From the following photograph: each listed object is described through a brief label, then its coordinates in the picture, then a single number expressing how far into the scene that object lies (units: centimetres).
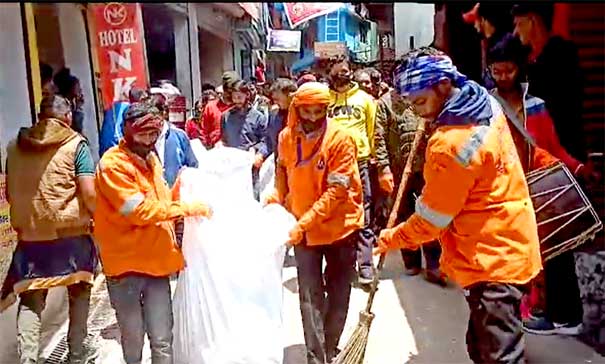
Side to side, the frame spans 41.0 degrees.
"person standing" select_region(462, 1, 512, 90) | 438
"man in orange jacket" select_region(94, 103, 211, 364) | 318
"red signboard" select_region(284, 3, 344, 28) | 1154
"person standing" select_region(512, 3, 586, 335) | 393
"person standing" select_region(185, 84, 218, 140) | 659
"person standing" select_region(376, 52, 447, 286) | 522
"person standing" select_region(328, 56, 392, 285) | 524
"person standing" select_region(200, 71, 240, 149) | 609
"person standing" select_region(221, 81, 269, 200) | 587
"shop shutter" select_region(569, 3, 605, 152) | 409
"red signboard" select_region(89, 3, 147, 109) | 516
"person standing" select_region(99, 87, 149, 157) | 426
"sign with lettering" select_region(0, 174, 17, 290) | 391
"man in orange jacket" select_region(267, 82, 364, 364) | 349
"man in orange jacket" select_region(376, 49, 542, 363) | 269
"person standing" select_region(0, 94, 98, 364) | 354
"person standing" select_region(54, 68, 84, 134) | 498
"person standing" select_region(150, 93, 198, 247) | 430
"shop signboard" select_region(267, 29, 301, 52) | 1417
